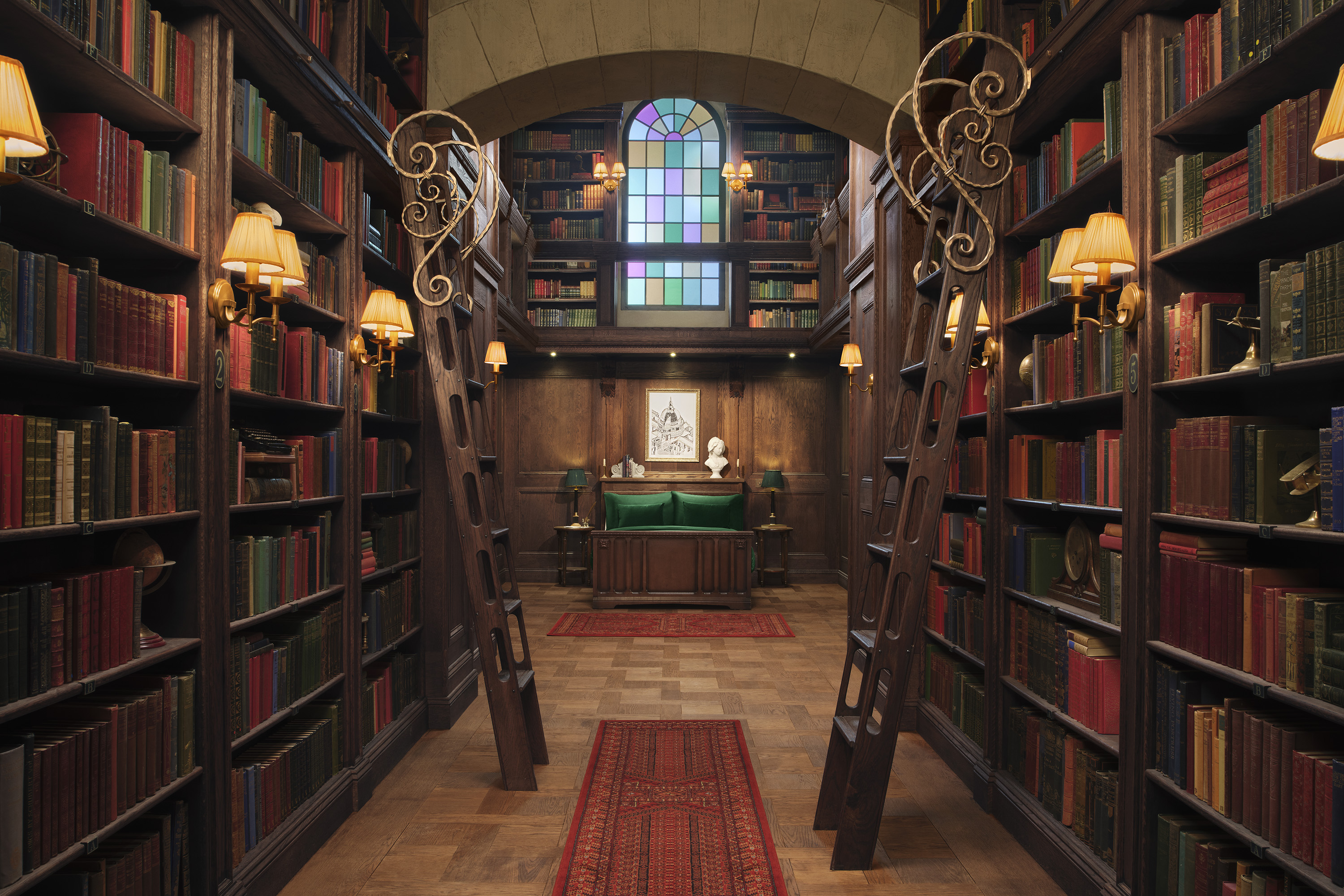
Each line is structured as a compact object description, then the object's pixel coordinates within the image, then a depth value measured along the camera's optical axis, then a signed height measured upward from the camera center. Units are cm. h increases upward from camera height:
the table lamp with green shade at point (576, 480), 941 -24
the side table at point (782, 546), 930 -99
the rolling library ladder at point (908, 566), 263 -35
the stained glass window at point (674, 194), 984 +323
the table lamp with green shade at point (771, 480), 944 -23
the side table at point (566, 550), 935 -107
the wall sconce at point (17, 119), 135 +57
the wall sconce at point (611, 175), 813 +290
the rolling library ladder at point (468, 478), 328 -8
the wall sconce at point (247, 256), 227 +57
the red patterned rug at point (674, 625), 695 -149
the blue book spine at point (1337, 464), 167 +0
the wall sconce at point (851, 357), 606 +78
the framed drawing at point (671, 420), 985 +49
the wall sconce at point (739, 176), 814 +290
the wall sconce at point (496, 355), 666 +88
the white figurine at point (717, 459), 969 +2
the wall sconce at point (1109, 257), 224 +57
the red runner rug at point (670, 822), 276 -143
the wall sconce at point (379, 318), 340 +59
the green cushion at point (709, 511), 907 -57
